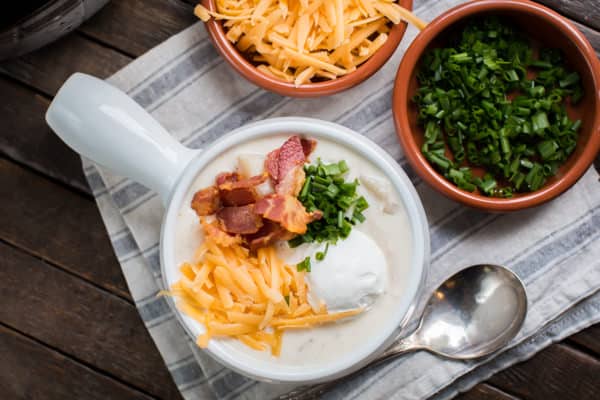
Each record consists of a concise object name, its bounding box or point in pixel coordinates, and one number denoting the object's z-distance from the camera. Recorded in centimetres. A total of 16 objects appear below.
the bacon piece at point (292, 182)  67
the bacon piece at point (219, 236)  67
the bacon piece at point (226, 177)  68
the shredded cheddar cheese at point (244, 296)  67
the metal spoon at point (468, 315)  72
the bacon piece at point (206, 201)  68
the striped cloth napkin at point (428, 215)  73
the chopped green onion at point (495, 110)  71
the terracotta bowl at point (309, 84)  70
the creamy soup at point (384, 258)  68
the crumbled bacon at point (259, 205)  67
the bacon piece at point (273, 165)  68
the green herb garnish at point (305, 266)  68
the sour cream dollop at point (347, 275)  67
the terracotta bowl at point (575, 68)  70
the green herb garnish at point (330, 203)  68
